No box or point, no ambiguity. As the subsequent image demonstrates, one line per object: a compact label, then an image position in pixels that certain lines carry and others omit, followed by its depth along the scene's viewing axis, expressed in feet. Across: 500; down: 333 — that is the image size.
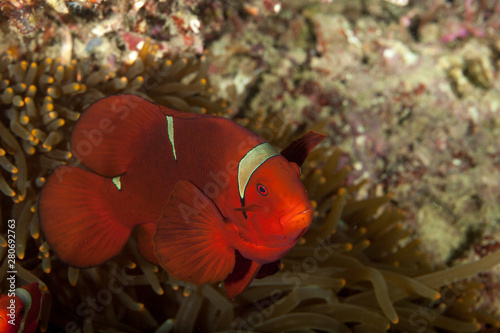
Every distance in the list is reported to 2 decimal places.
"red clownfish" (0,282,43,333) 0.96
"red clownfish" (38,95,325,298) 0.76
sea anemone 1.11
